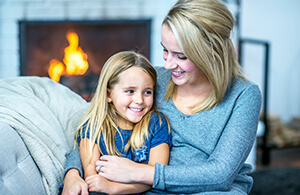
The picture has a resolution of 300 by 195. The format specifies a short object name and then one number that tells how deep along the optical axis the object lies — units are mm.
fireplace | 2840
